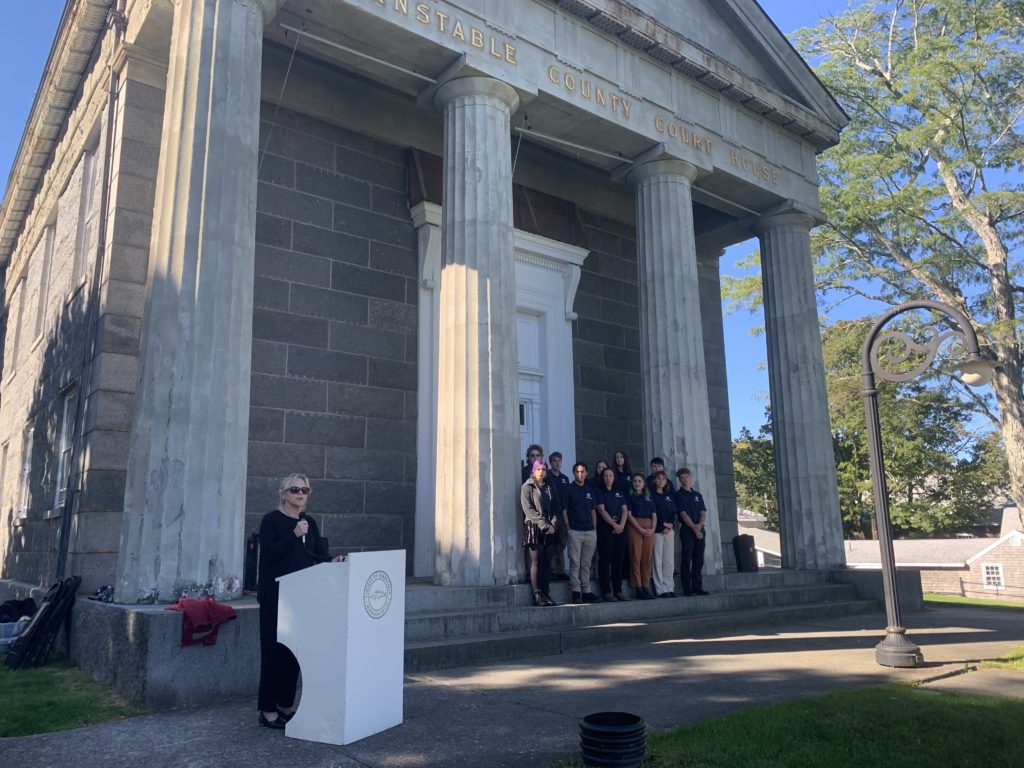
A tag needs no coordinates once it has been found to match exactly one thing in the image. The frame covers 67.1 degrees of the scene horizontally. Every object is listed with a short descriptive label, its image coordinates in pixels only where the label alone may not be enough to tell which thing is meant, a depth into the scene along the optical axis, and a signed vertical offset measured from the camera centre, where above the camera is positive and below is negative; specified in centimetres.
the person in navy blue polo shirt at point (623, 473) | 1184 +102
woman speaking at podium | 573 -23
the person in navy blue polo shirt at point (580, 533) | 1074 +10
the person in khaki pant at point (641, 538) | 1160 +2
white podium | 530 -68
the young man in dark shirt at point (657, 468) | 1237 +112
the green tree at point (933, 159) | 2569 +1300
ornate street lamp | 840 +150
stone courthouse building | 855 +442
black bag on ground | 1061 -84
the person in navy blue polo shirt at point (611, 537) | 1122 +4
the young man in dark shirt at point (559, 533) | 1088 +11
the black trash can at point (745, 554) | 1488 -30
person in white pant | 1198 -3
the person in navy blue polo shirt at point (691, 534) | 1229 +8
